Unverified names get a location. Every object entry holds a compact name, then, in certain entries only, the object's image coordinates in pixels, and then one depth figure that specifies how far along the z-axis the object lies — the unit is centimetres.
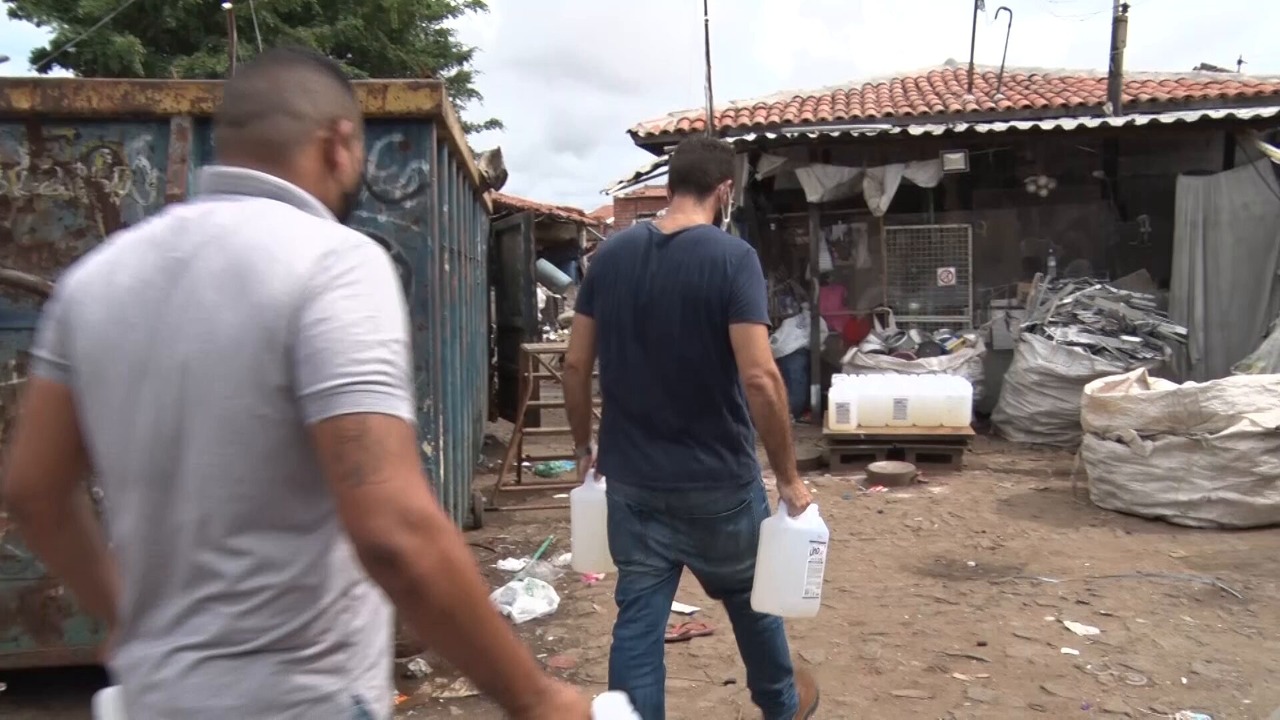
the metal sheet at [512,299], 944
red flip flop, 456
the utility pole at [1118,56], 1028
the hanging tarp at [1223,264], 927
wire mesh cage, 1038
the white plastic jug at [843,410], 810
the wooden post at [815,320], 1024
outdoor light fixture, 974
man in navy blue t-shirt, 282
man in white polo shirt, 117
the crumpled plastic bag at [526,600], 481
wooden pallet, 799
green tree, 1386
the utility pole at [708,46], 1048
